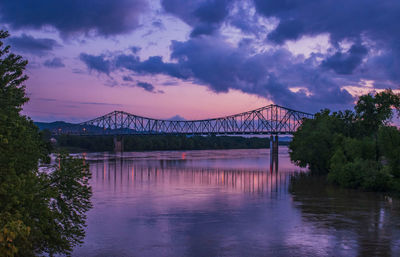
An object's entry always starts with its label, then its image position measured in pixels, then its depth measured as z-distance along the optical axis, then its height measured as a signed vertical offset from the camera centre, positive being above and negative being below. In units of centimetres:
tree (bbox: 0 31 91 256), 1019 -153
